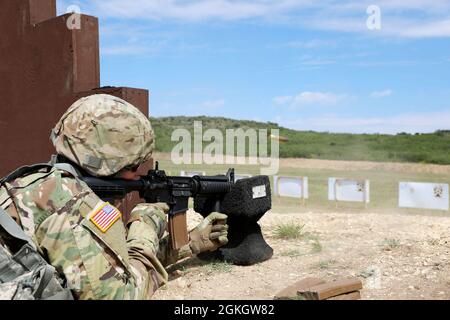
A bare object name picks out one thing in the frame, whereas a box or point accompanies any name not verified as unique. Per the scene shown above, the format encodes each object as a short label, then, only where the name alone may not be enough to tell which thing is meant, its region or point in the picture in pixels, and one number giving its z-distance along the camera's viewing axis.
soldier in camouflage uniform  2.30
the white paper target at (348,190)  12.81
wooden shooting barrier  5.17
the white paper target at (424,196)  11.73
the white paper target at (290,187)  14.14
